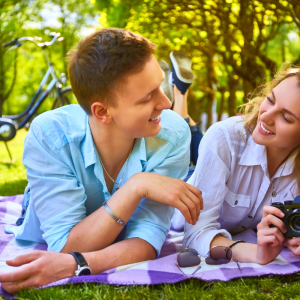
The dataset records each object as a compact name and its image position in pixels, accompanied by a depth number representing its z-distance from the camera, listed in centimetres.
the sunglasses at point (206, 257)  223
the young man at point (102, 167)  214
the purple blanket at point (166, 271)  200
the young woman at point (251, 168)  232
